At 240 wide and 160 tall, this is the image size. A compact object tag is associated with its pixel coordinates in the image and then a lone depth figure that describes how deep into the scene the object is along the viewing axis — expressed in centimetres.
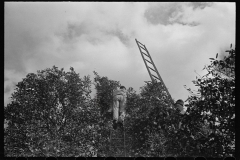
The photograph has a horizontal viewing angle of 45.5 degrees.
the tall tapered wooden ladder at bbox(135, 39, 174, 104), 1641
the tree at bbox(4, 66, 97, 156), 1141
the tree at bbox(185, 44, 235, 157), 585
